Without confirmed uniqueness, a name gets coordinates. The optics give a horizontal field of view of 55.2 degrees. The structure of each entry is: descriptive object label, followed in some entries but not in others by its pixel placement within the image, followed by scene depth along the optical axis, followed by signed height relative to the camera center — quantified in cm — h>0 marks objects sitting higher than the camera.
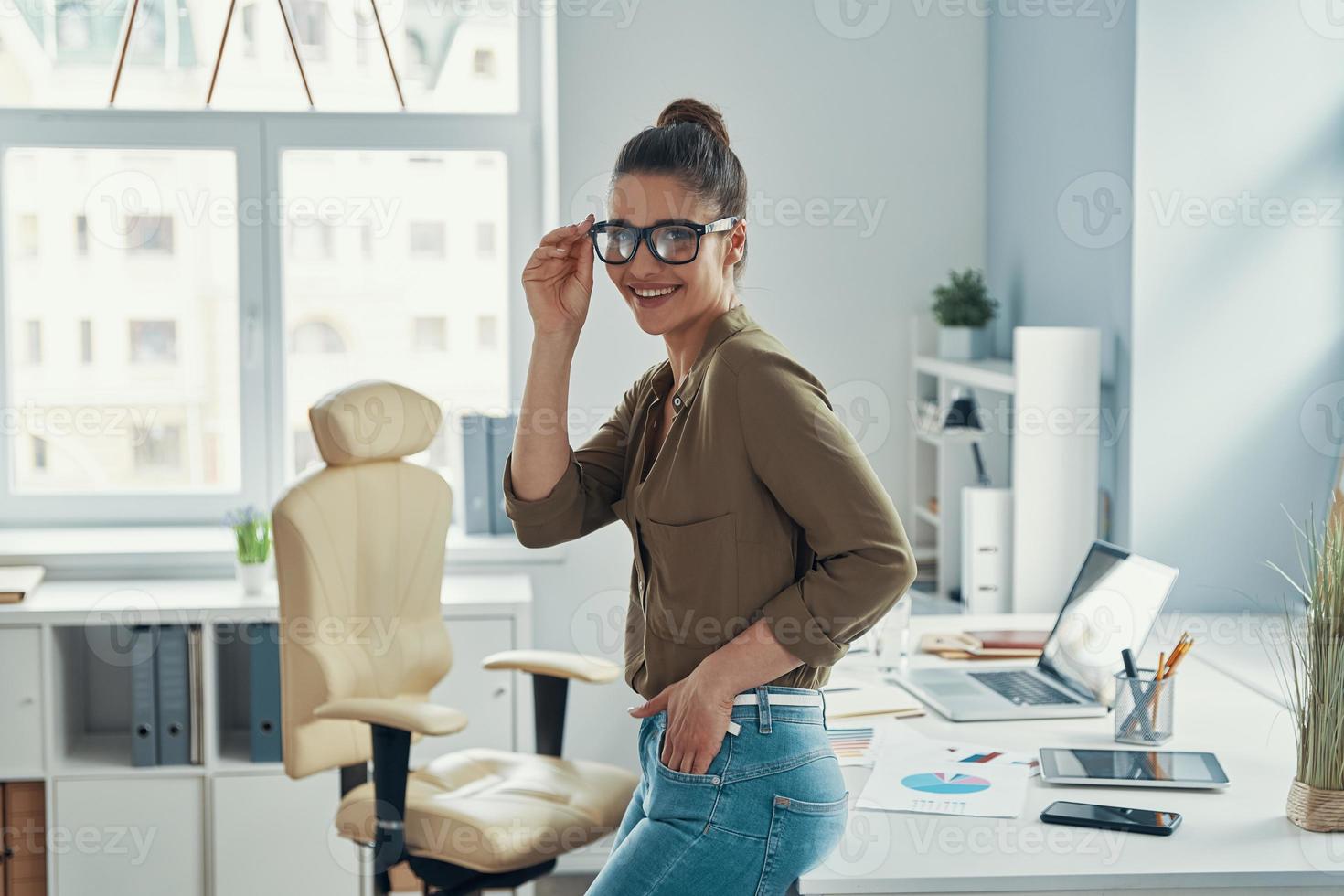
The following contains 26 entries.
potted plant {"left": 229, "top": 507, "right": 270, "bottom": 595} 292 -38
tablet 160 -48
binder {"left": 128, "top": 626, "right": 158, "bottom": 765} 284 -68
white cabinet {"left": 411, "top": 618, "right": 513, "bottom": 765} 288 -67
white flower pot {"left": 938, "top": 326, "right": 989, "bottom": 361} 308 +11
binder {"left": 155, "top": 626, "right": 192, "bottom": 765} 285 -69
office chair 213 -53
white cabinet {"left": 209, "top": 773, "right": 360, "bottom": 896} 285 -99
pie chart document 154 -50
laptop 196 -44
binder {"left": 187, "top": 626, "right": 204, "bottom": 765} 286 -69
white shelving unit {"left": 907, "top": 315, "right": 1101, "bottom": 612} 254 -13
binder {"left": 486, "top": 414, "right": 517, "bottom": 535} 319 -17
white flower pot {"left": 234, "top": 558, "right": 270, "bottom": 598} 292 -43
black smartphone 144 -49
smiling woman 117 -16
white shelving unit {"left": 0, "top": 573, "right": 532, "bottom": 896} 282 -87
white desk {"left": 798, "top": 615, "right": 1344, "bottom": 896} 135 -51
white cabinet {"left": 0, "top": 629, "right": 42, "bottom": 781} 281 -68
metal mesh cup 178 -44
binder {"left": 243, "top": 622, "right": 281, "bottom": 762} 286 -68
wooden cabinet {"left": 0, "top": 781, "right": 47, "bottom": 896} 284 -100
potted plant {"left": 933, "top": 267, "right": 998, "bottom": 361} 308 +17
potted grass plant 146 -37
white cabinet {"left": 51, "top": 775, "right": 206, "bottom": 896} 284 -100
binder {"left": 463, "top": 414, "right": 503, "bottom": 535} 319 -21
